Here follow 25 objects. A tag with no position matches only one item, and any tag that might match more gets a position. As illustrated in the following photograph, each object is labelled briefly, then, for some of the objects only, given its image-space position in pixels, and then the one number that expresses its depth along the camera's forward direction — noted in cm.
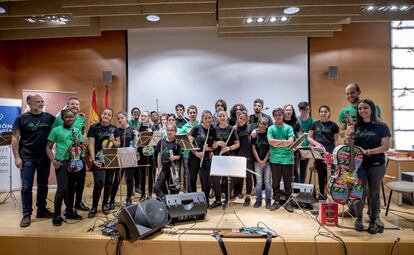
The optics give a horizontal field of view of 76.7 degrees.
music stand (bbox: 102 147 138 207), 317
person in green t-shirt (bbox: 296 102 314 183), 453
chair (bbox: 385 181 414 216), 335
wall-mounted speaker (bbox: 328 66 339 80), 584
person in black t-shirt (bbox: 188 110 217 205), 393
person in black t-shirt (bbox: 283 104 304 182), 428
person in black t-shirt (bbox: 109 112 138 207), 385
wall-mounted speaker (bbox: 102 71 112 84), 600
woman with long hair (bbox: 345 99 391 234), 287
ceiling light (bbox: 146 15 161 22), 498
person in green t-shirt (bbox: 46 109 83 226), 324
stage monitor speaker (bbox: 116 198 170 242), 269
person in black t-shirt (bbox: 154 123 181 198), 392
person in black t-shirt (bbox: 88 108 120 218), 357
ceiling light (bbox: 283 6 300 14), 444
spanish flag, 589
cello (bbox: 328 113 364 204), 279
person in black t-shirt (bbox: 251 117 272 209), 407
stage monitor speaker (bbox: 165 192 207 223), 322
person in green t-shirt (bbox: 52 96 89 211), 350
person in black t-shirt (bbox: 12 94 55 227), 332
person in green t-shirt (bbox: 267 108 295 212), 388
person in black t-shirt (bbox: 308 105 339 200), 412
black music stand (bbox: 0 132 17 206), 420
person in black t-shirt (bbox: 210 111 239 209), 392
